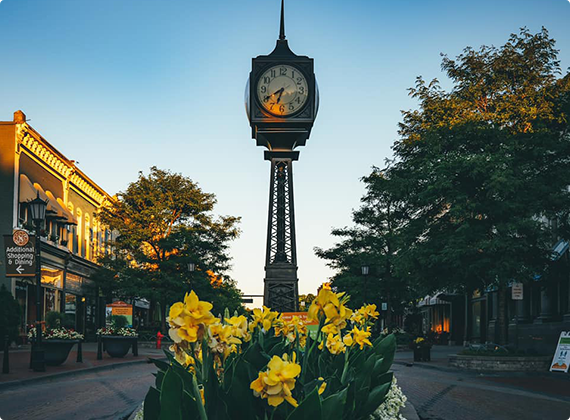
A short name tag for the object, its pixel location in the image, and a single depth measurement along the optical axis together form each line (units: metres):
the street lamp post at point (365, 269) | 35.69
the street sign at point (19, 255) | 24.97
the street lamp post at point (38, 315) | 18.50
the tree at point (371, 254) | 40.94
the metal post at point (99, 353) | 24.88
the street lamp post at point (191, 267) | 35.94
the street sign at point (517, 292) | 22.66
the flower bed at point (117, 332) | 26.58
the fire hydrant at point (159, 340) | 36.87
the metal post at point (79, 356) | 22.70
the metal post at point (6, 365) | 17.22
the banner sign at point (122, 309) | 31.29
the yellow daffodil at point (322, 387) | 3.58
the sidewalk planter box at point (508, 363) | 21.46
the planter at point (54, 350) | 20.20
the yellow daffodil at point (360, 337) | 5.14
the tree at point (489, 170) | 21.83
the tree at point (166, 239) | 41.03
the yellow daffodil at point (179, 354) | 3.41
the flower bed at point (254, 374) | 2.85
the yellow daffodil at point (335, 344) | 5.09
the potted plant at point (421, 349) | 26.64
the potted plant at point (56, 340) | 20.25
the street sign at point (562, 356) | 19.95
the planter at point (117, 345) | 25.91
